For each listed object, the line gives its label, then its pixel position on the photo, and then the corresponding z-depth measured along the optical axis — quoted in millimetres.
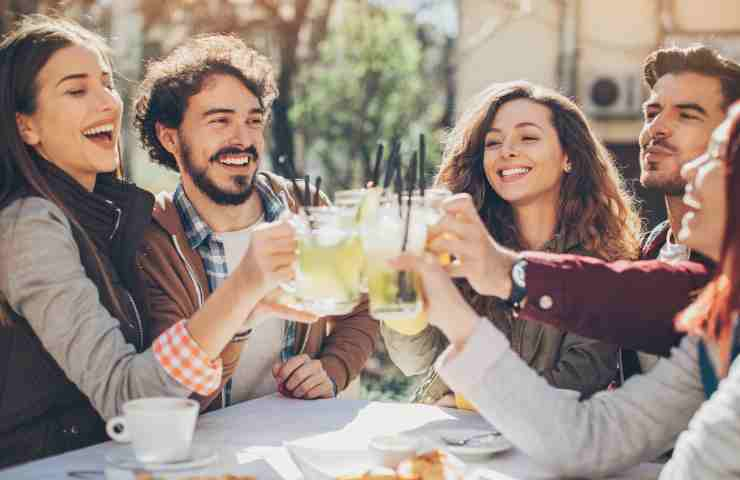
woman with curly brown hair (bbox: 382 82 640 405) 3025
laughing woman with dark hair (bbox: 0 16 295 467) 2146
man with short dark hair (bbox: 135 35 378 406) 2799
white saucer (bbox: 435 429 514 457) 2041
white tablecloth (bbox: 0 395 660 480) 1968
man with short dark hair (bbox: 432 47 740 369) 2043
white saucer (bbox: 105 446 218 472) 1866
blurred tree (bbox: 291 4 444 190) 9617
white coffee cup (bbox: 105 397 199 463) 1846
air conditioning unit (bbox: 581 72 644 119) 9953
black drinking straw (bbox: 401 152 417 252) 1823
